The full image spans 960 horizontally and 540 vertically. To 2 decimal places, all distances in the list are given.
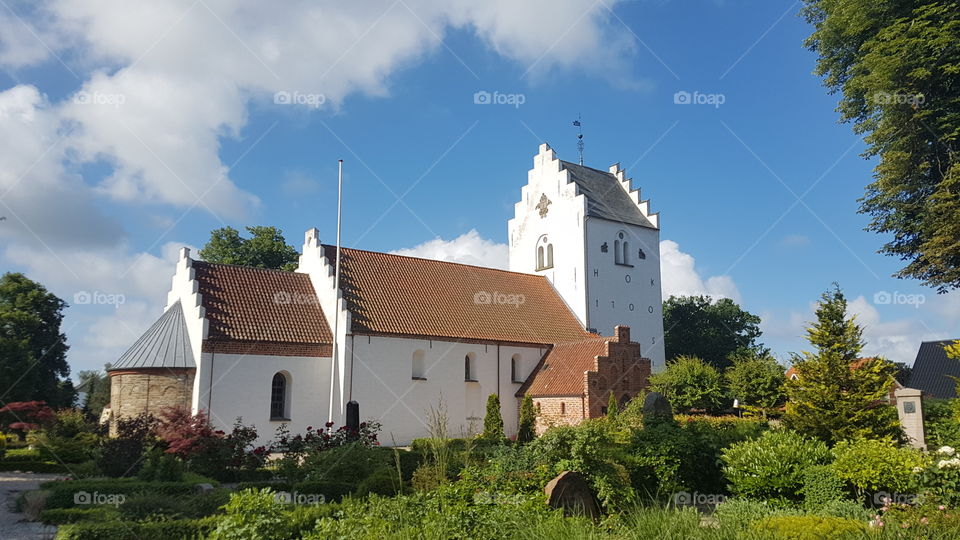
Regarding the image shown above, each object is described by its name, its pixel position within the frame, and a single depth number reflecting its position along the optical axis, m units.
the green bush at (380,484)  12.37
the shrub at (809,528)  7.15
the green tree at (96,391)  40.58
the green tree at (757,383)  26.66
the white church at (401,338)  22.05
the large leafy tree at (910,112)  21.55
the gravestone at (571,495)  9.63
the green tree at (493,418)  25.16
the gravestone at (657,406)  16.24
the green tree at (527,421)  24.77
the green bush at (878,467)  11.02
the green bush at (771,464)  11.63
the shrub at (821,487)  11.21
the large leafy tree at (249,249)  40.47
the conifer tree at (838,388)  14.80
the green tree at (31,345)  30.17
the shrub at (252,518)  7.46
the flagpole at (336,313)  23.78
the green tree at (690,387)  27.55
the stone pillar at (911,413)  18.23
